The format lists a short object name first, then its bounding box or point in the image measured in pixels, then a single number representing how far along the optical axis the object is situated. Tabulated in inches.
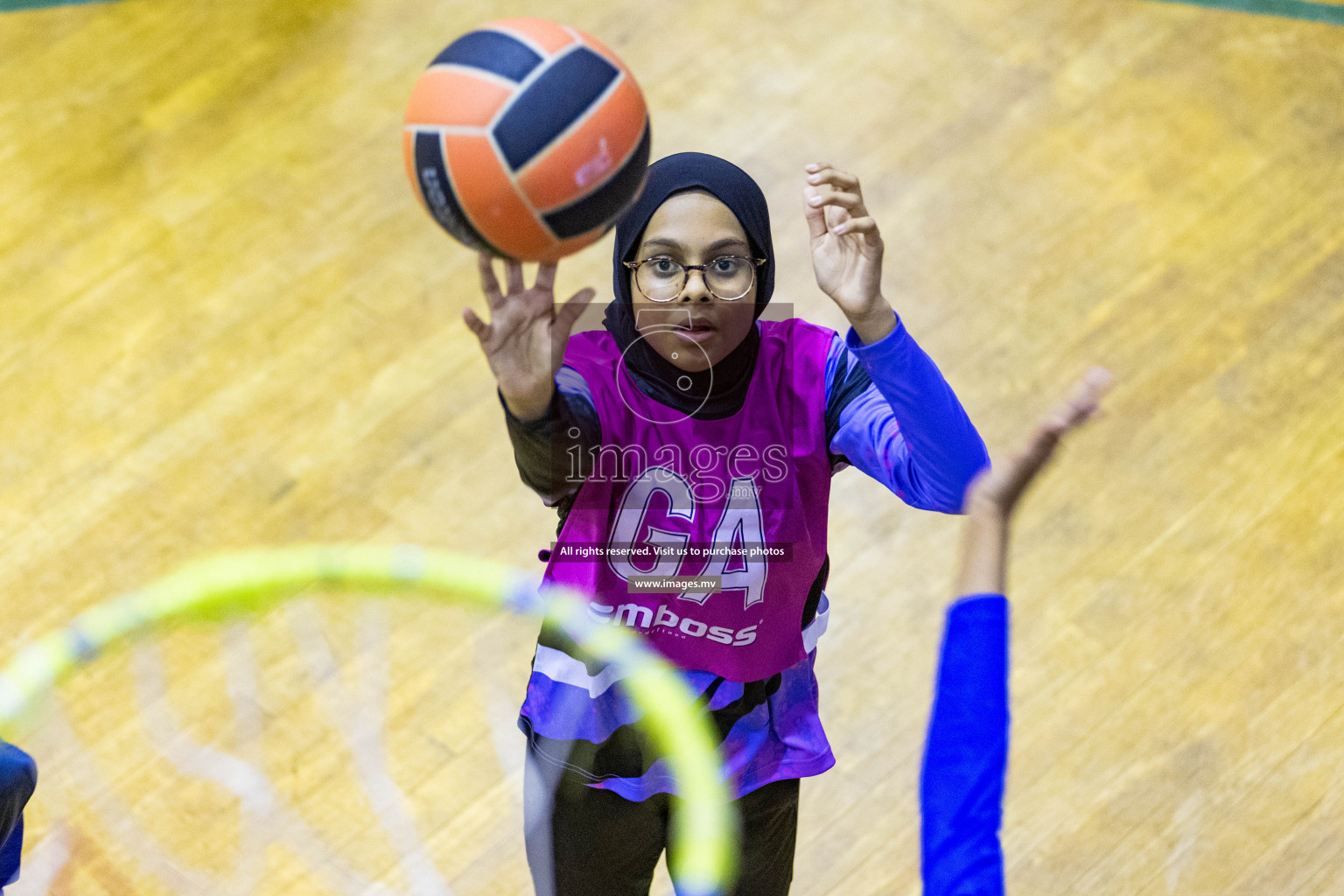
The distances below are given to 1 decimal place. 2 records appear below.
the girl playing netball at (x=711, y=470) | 323.2
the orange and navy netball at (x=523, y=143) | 320.3
